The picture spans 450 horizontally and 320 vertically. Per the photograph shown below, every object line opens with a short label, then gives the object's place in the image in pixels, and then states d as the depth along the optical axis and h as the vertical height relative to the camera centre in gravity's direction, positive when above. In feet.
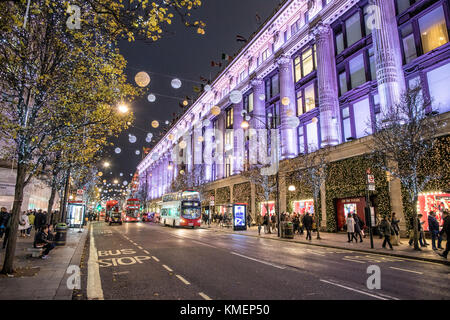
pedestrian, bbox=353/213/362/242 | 58.41 -2.85
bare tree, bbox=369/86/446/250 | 45.91 +11.79
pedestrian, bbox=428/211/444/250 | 43.61 -2.76
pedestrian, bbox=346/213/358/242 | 57.41 -2.99
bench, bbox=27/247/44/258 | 35.42 -4.94
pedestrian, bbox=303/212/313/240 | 63.21 -2.50
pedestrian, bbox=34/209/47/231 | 62.80 -1.18
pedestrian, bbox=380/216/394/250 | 46.91 -3.18
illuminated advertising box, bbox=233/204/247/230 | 96.73 -1.65
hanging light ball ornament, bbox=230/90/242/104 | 141.69 +59.02
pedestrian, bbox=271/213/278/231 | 91.91 -2.50
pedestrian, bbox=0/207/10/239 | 52.49 -0.94
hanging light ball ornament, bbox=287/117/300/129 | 98.73 +31.79
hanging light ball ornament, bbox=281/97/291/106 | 102.42 +40.73
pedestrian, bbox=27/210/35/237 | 70.21 -1.30
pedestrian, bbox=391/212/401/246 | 49.88 -3.59
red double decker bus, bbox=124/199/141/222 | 167.99 +2.32
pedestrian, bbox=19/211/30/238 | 56.19 -1.60
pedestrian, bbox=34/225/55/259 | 35.45 -3.62
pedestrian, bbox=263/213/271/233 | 84.38 -3.63
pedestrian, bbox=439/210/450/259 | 35.22 -2.64
